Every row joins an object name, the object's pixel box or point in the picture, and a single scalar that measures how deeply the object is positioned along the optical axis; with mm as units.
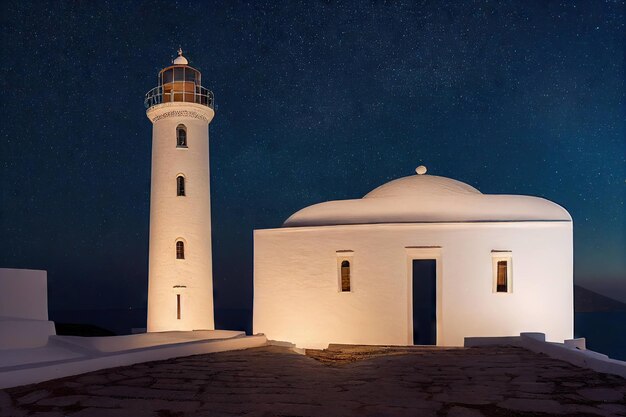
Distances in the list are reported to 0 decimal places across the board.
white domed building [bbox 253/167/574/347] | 13945
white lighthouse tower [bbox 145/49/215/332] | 19922
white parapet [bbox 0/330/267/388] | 5930
